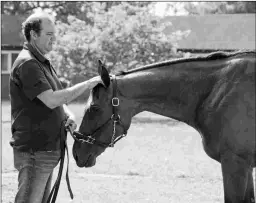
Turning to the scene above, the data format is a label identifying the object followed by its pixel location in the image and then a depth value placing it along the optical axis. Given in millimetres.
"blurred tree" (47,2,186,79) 24656
